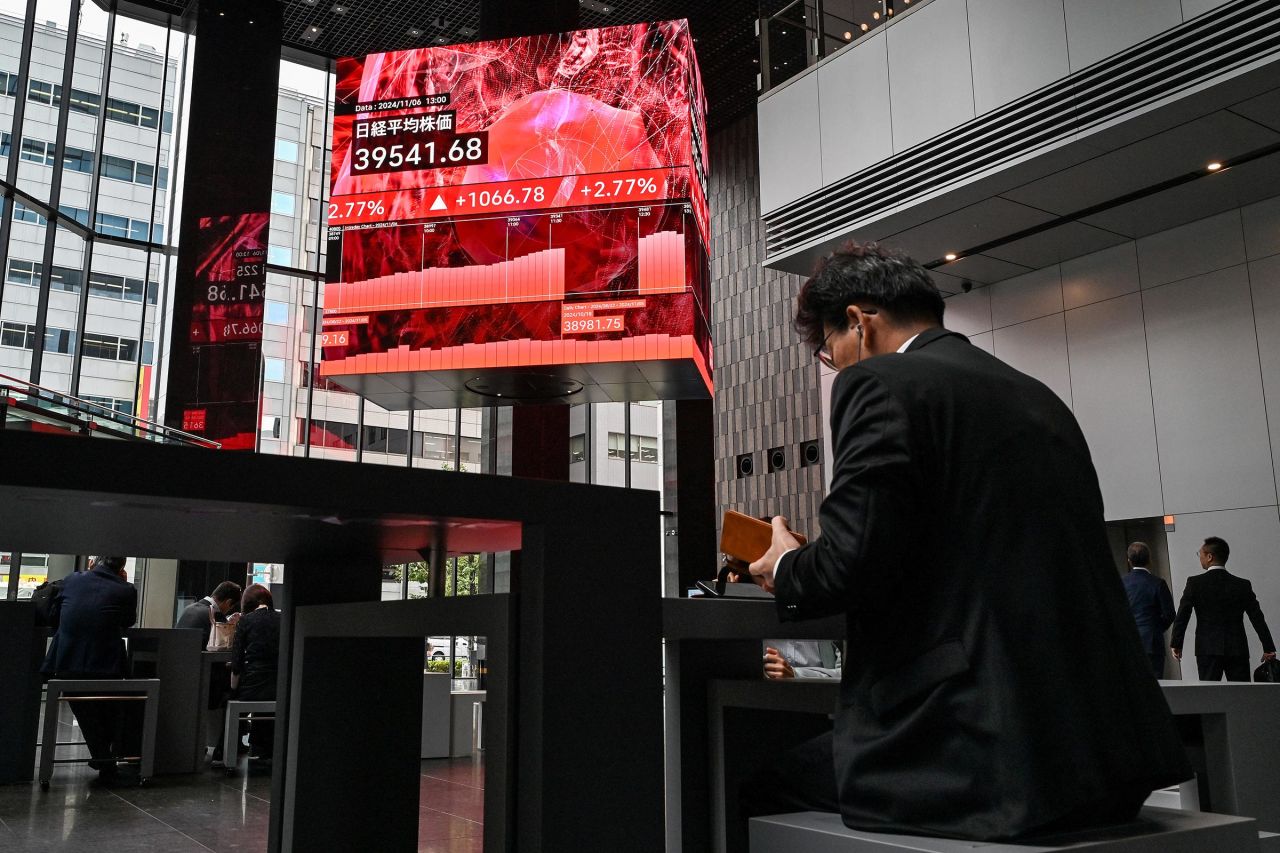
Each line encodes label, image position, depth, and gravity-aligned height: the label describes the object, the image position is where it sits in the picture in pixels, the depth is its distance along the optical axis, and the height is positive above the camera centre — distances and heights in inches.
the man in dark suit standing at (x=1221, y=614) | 258.7 -2.7
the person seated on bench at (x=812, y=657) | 174.7 -9.3
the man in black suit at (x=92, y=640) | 229.3 -6.1
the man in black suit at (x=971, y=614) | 41.7 -0.4
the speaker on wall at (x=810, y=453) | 532.6 +79.6
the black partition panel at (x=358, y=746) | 68.2 -9.3
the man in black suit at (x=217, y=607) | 293.1 +1.2
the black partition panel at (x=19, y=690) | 224.2 -16.9
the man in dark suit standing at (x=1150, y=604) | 254.2 -0.1
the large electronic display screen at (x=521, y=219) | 314.3 +121.4
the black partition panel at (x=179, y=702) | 244.7 -21.5
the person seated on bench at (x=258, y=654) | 250.1 -10.5
